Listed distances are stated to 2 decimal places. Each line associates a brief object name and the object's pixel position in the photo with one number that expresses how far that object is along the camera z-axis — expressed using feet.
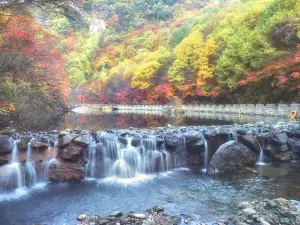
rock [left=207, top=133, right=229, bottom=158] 44.68
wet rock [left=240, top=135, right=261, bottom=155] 45.03
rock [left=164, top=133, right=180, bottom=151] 43.60
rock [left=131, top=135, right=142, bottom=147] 42.37
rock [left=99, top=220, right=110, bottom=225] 22.74
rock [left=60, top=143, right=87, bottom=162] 37.54
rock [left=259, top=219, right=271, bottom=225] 20.62
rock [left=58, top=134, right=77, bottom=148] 38.11
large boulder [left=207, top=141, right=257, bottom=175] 39.81
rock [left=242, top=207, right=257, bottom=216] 22.43
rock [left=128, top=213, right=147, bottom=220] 23.77
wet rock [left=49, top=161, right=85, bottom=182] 36.47
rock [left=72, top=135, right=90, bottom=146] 38.73
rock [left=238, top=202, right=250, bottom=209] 24.56
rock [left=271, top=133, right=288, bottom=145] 46.03
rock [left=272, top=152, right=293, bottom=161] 45.27
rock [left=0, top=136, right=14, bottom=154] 35.68
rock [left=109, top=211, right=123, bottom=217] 24.65
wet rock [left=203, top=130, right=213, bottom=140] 45.32
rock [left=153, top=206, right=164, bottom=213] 25.43
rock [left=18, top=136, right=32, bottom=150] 37.14
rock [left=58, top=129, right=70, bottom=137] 39.71
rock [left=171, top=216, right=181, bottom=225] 22.62
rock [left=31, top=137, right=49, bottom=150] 37.68
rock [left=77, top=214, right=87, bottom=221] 24.58
